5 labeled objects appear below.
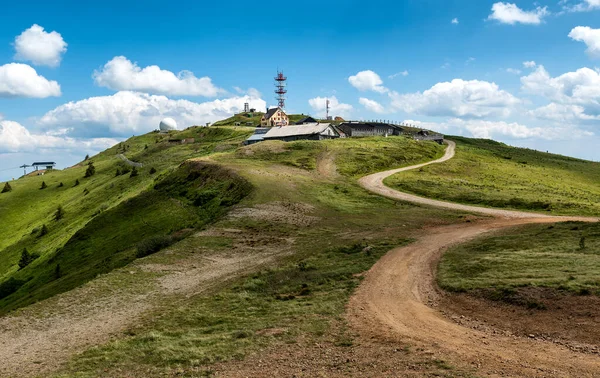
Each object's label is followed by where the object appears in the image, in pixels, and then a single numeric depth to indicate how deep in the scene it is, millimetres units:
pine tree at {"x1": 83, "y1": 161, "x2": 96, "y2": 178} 137500
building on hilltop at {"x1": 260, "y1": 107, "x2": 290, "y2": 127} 181625
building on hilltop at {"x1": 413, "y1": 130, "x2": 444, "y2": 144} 139725
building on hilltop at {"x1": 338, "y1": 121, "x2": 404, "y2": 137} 128375
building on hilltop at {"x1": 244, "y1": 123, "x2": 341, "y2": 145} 114250
